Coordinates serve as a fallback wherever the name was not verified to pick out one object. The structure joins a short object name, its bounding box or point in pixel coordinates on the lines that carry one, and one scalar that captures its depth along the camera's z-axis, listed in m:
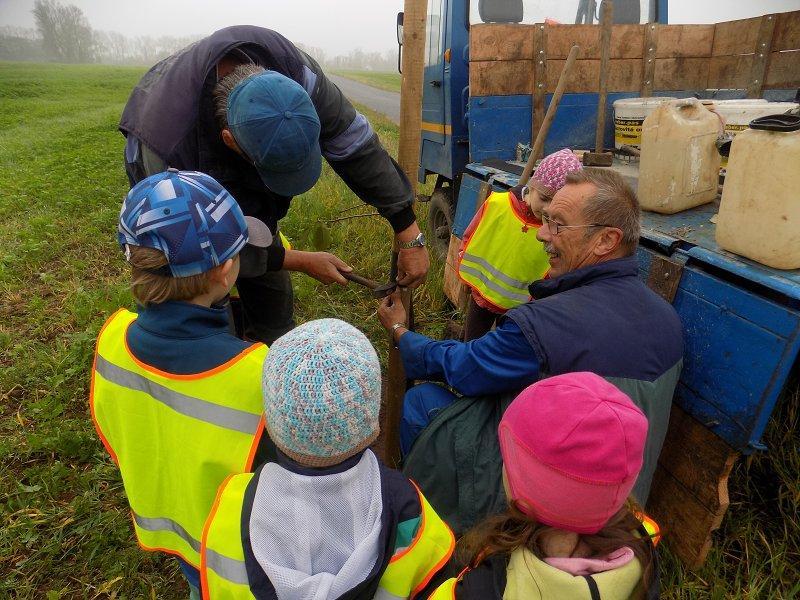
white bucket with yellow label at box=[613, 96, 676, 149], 3.15
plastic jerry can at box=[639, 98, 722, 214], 2.20
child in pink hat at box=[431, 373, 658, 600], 0.92
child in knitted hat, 0.94
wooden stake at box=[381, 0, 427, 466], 1.95
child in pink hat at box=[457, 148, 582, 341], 2.57
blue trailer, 1.64
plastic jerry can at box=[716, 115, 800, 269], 1.62
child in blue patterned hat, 1.27
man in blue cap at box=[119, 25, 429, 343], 1.65
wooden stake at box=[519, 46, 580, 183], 2.73
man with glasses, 1.58
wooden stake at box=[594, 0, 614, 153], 3.46
